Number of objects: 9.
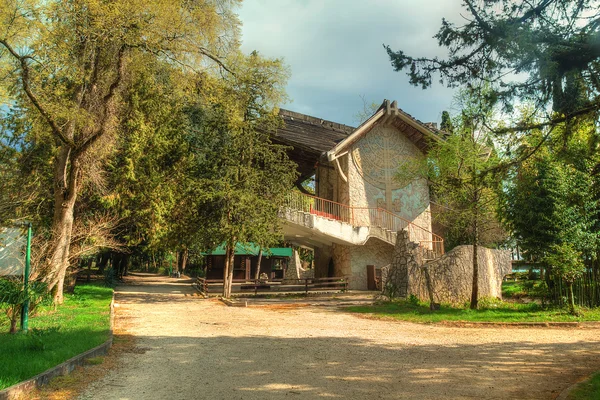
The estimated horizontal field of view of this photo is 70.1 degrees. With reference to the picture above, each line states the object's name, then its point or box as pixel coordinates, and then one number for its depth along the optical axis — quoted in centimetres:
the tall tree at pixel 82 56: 1155
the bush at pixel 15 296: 777
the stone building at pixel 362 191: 2214
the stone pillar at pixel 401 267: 1557
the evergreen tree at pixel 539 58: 551
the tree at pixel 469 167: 1382
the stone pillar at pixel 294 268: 3788
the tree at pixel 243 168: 1811
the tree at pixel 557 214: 1232
